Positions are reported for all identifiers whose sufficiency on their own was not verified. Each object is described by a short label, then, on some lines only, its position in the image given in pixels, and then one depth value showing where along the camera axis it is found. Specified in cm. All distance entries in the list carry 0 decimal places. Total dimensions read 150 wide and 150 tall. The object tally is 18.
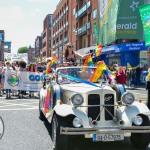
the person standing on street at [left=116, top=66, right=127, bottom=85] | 1869
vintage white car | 605
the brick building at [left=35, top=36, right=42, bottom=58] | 14627
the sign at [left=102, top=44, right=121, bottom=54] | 3194
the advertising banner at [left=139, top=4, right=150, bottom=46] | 2019
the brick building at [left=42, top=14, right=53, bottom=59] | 10532
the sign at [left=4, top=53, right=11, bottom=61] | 3724
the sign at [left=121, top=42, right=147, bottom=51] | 2859
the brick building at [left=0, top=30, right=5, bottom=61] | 14408
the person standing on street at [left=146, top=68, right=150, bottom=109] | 1121
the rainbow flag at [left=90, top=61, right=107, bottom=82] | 789
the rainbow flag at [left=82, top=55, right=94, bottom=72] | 943
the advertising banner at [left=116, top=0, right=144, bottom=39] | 3244
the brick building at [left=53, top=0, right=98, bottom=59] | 4694
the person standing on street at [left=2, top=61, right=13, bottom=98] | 1696
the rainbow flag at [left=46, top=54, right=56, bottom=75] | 919
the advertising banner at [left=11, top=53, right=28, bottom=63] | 3599
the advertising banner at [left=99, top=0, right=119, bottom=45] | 3362
